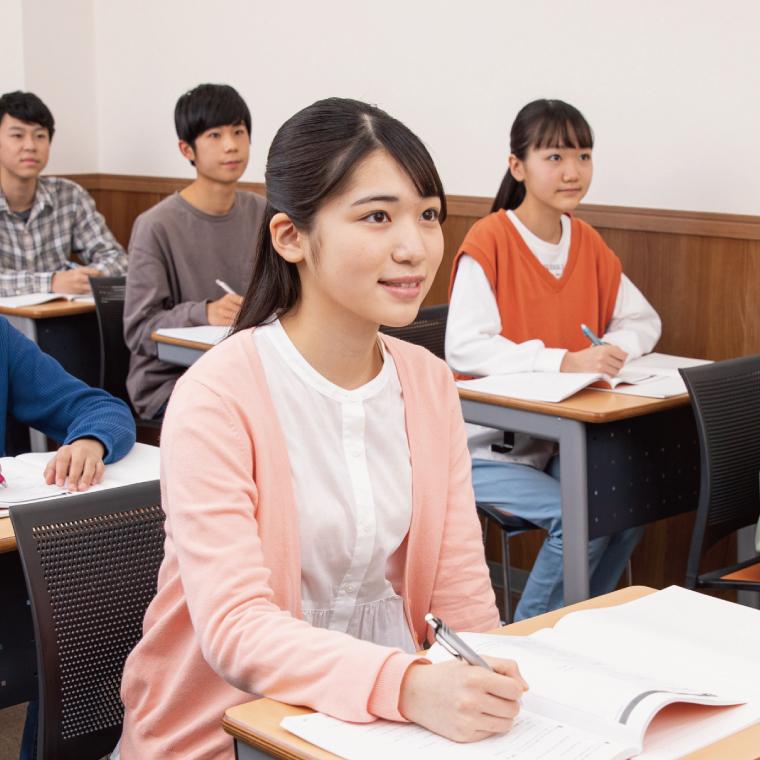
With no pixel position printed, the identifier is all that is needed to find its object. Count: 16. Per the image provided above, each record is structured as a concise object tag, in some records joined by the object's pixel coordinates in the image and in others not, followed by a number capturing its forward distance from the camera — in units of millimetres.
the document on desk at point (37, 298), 3912
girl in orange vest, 2816
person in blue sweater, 2033
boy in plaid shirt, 4484
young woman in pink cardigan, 1229
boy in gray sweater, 3596
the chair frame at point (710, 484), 2295
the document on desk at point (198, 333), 3260
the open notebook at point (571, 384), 2629
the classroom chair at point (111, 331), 3785
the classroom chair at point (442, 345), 2781
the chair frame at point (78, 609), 1451
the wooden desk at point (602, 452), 2551
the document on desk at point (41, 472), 1863
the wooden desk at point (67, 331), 3850
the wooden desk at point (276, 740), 1015
